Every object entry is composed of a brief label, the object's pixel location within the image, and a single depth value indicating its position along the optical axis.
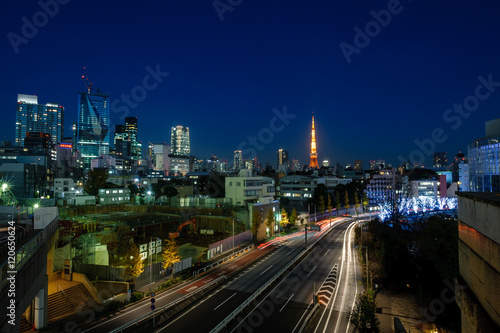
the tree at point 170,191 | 75.06
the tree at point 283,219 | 47.68
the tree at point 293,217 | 48.20
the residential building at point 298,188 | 79.50
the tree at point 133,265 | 20.84
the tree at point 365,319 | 13.60
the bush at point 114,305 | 17.64
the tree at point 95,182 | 66.81
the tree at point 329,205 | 60.68
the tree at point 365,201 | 74.38
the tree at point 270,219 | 42.06
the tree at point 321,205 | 61.05
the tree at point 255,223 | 39.22
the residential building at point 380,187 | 87.31
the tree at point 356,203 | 68.81
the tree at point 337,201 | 68.34
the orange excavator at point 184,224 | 42.83
